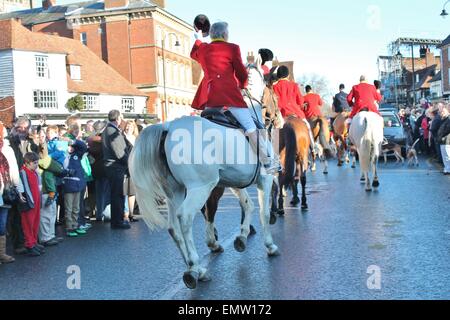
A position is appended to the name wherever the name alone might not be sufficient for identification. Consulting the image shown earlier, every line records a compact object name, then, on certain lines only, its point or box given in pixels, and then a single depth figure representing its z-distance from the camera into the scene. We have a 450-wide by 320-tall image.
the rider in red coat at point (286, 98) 11.27
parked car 22.38
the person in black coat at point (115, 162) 10.45
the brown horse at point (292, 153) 10.08
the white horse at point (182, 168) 6.00
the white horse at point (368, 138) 13.05
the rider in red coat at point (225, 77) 6.66
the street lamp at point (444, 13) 30.80
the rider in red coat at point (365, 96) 13.54
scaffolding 77.62
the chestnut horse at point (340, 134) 19.22
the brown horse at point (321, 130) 16.12
